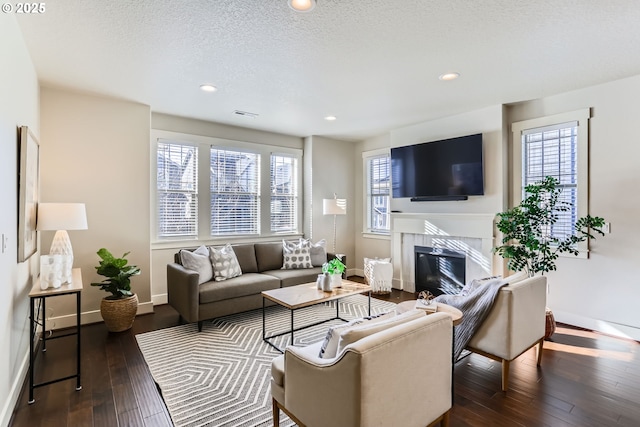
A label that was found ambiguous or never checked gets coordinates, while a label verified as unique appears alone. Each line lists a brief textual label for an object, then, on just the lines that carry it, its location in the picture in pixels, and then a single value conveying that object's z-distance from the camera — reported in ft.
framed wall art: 8.02
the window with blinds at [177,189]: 15.23
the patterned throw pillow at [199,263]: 12.53
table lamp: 9.12
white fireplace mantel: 14.10
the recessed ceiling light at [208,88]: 11.66
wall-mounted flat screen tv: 14.21
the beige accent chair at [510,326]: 7.77
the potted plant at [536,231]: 11.00
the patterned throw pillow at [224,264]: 13.09
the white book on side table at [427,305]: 7.91
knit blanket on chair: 8.07
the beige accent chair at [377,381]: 4.54
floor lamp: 18.03
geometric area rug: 7.14
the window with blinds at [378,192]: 19.61
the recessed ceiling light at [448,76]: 10.53
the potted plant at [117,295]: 11.31
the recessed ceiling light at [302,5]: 6.83
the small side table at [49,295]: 7.43
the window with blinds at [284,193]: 18.90
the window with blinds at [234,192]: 16.79
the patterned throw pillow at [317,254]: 16.37
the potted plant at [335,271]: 11.87
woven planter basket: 11.27
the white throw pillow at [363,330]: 5.10
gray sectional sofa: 11.59
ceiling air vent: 14.79
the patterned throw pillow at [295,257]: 15.70
